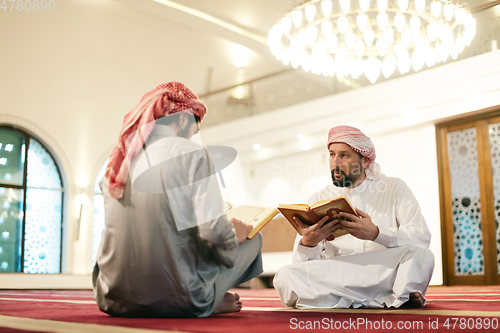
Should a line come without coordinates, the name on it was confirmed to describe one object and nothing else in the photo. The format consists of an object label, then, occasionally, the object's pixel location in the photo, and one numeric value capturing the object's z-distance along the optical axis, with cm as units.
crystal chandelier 541
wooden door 711
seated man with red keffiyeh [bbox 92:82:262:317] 196
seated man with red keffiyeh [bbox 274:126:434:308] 263
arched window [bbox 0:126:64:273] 941
